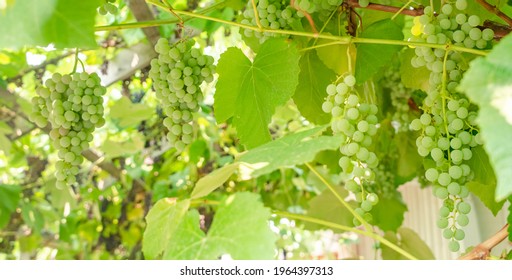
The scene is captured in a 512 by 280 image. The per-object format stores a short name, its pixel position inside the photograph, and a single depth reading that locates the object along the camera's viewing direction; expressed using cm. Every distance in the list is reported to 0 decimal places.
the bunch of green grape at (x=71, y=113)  86
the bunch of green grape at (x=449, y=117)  66
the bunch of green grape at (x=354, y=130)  64
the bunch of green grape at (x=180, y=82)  86
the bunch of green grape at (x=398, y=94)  137
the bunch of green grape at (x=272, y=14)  86
